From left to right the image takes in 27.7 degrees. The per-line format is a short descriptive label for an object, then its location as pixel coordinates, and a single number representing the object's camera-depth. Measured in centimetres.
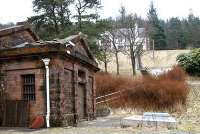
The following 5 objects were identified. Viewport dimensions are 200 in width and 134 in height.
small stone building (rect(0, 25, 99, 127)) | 2098
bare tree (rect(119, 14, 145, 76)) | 6209
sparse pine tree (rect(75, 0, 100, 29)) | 5116
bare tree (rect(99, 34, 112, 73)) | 6139
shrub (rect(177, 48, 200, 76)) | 4991
